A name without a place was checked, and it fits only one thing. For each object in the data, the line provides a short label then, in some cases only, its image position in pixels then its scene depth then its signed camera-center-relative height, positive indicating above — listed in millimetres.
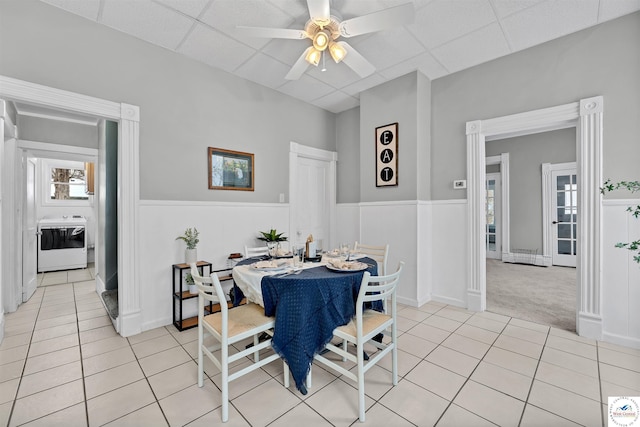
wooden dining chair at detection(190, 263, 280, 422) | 1681 -758
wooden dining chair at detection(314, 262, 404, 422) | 1689 -788
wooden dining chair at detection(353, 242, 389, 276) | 2930 -431
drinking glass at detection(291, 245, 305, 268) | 2245 -372
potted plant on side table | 2994 -328
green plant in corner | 1894 +175
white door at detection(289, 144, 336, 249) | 4191 +272
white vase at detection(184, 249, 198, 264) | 2988 -455
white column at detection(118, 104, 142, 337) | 2717 -64
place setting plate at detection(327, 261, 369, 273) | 1998 -405
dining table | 1802 -626
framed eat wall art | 3707 +786
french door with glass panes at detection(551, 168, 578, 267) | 5863 -90
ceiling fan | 2000 +1437
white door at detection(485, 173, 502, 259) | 6785 -97
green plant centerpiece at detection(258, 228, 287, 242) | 3644 -317
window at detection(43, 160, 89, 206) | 5844 +669
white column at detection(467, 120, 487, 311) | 3328 -70
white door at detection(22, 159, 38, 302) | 3650 -330
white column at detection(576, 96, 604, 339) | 2625 -69
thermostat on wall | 3447 +360
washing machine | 5293 -593
